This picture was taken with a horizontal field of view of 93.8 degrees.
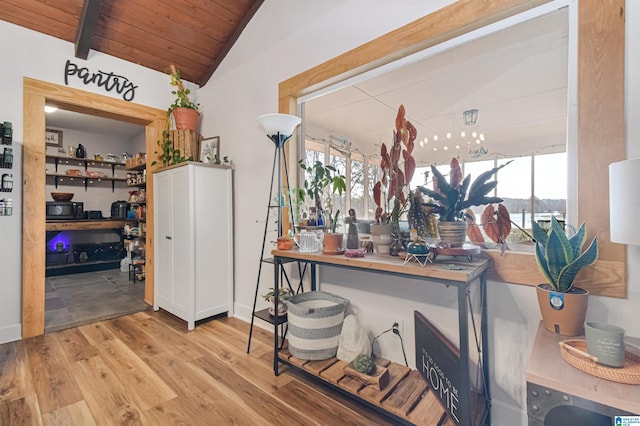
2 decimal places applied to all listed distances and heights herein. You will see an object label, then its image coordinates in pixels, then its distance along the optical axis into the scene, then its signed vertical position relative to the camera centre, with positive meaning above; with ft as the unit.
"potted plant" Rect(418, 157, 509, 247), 4.76 +0.20
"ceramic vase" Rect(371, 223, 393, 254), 5.80 -0.48
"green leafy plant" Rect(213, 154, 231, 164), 10.40 +1.81
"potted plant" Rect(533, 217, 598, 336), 3.82 -0.88
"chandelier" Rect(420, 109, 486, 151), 5.49 +1.43
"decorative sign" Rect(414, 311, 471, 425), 4.35 -2.53
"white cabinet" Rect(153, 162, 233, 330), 9.36 -0.95
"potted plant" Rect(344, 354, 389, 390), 5.38 -2.99
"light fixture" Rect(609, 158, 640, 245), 2.94 +0.12
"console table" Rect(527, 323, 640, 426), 2.70 -1.67
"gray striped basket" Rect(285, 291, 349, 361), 6.29 -2.52
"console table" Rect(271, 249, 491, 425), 4.08 -2.27
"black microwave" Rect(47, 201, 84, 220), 16.02 +0.08
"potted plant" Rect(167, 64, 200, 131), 10.82 +3.77
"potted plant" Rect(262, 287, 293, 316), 7.20 -2.14
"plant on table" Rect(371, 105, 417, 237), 5.89 +0.83
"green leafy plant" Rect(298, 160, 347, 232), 6.86 +0.63
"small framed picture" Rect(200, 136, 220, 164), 10.79 +2.30
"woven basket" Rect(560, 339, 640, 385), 2.89 -1.56
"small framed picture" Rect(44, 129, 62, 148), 17.22 +4.32
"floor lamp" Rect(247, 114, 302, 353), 7.08 +1.97
